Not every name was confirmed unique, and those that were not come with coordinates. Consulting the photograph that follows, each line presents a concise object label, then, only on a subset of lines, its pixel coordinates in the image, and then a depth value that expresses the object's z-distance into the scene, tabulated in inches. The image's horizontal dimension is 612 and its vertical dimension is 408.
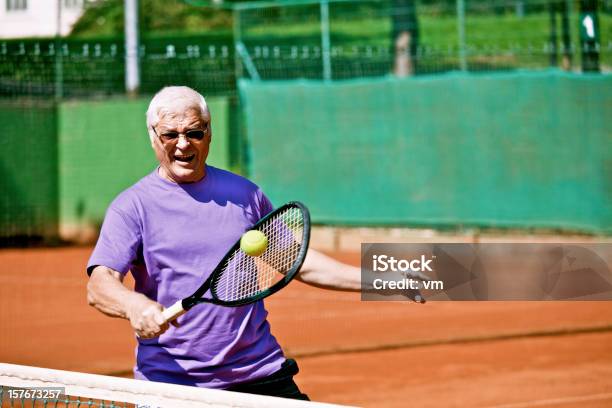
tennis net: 232.1
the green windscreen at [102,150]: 1266.0
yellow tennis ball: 255.6
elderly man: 260.8
